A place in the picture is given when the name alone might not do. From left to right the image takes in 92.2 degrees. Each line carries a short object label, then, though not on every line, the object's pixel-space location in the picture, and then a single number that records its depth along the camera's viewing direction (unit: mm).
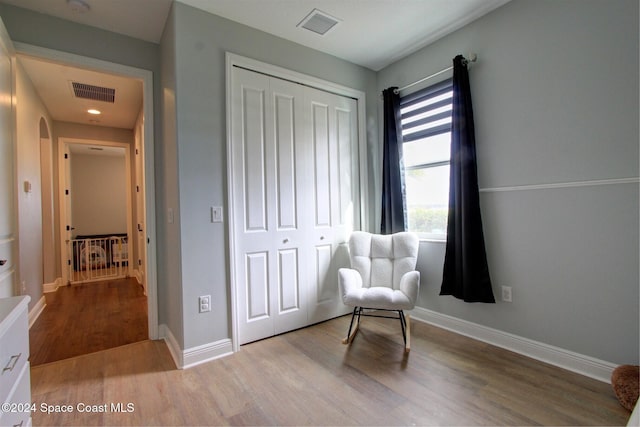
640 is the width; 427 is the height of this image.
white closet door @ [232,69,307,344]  2457
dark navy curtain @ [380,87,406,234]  3016
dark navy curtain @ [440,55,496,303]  2371
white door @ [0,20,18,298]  2053
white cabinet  959
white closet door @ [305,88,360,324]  2885
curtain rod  2434
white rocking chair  2389
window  2707
